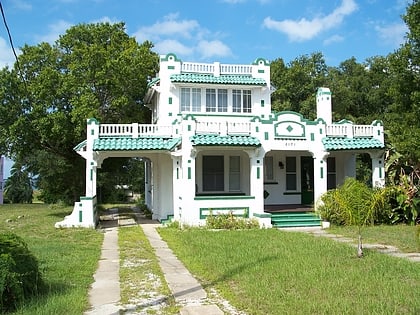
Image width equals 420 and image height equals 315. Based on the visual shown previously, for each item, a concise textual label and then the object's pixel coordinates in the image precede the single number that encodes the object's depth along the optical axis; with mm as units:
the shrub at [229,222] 17844
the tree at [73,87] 25562
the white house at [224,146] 18531
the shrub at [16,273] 6871
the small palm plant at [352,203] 13453
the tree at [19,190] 52406
